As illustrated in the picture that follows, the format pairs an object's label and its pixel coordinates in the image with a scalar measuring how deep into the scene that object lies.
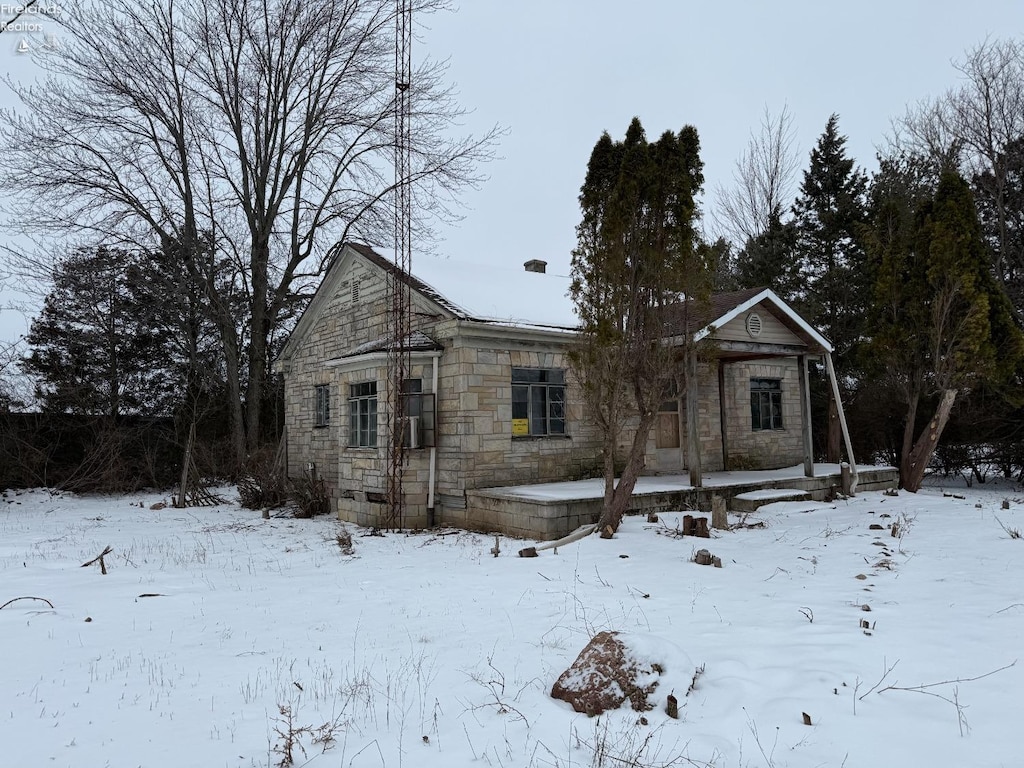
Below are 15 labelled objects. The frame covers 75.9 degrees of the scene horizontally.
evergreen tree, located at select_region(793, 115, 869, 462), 21.89
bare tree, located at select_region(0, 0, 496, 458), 19.02
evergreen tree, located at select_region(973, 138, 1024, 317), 17.95
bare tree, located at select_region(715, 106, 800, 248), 26.64
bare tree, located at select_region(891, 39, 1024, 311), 18.12
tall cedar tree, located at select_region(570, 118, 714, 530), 8.72
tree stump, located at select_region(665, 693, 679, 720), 3.79
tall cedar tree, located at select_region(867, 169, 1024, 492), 12.42
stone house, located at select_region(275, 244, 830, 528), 11.34
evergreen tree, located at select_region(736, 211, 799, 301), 23.50
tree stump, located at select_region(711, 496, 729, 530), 9.75
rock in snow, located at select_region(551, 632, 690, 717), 3.94
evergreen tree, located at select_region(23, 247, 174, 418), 18.39
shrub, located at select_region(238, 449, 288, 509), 14.92
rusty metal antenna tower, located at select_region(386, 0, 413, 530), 11.14
